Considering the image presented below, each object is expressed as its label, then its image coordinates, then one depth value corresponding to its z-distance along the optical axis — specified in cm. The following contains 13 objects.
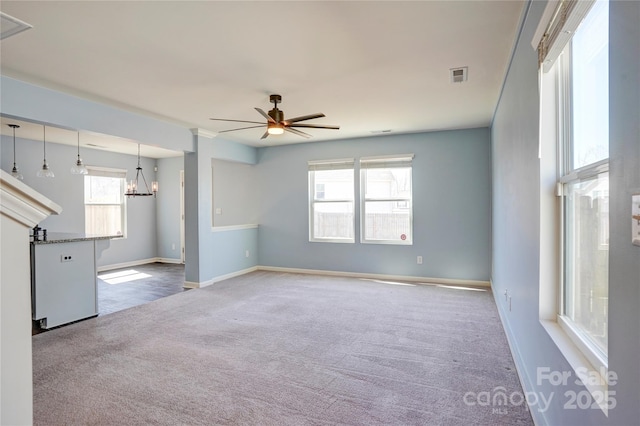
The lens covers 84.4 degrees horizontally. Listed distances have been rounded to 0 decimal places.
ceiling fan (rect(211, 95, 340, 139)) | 371
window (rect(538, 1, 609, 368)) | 125
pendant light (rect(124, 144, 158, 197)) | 651
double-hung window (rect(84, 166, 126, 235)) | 700
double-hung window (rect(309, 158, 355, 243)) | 643
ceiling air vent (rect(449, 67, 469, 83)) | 322
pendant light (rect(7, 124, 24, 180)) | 501
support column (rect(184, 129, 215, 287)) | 556
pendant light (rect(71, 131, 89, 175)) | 518
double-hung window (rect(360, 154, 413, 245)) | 601
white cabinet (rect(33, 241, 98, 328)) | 375
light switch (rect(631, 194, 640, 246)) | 87
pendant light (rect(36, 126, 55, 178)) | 505
